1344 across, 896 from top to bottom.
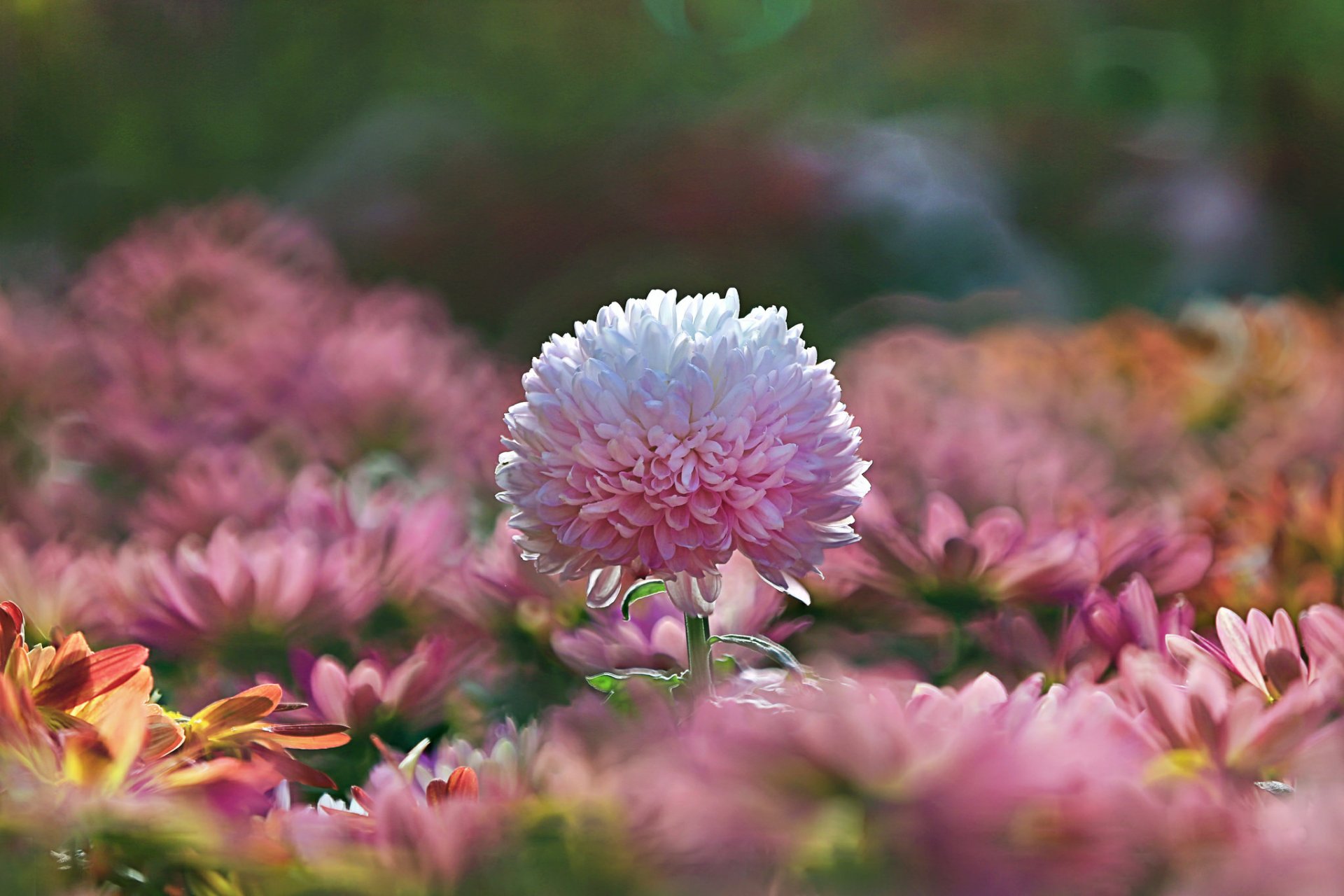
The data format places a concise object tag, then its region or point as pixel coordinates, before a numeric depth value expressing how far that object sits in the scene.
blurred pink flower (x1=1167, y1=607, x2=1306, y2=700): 0.83
